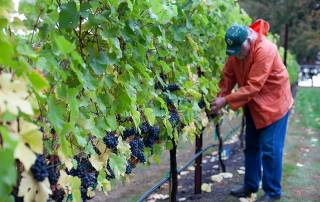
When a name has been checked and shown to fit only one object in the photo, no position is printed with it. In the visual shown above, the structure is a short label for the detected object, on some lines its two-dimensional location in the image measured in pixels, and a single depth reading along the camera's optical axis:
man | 4.47
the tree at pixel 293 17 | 33.47
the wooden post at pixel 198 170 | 5.17
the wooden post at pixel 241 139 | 7.44
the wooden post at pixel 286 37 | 10.01
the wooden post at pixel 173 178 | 4.24
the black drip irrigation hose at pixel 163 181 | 4.23
